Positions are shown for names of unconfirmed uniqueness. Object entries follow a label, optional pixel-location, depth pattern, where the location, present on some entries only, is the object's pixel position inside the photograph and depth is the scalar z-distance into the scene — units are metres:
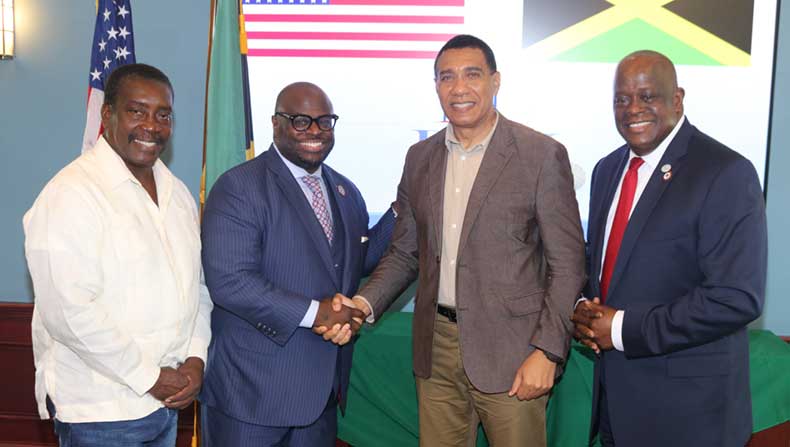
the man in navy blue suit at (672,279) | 1.90
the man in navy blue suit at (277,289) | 2.22
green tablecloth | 3.00
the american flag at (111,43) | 3.24
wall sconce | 3.78
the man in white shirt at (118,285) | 1.83
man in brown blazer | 2.14
